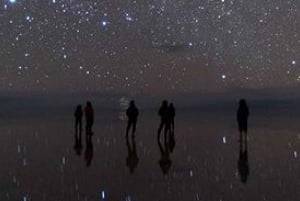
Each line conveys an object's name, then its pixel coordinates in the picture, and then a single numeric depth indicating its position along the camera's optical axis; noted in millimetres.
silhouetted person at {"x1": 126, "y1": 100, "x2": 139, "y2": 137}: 23875
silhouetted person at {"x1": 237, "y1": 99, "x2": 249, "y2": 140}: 21889
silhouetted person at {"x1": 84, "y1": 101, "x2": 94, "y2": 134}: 23984
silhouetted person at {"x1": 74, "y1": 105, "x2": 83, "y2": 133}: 24281
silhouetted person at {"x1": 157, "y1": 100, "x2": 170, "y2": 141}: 22997
